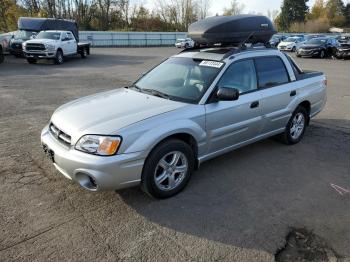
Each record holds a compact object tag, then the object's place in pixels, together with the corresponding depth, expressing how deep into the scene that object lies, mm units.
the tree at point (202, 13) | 71750
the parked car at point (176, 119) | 3566
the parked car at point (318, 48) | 26875
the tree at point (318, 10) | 92925
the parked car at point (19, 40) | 23000
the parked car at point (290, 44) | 33891
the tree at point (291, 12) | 84500
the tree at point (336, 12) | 88875
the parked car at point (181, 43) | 39262
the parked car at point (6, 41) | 23316
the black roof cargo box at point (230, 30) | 4973
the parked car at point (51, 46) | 19375
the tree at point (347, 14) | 89188
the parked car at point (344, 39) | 27953
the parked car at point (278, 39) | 38662
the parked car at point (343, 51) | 26266
